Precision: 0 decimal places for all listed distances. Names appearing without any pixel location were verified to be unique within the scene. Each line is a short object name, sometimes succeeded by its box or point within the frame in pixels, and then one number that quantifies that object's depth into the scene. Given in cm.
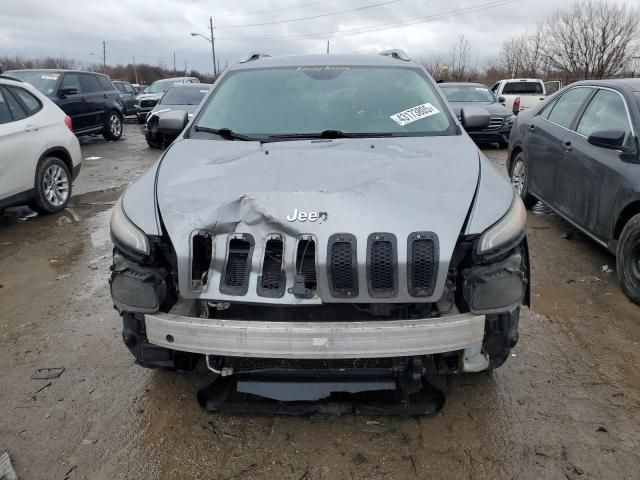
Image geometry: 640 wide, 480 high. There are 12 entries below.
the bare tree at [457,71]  4384
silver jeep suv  226
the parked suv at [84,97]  1199
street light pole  5741
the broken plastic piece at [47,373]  321
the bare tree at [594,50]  3069
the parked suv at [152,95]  1767
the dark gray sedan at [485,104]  1242
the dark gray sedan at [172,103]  1244
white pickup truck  1647
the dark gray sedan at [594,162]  421
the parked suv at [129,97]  2186
